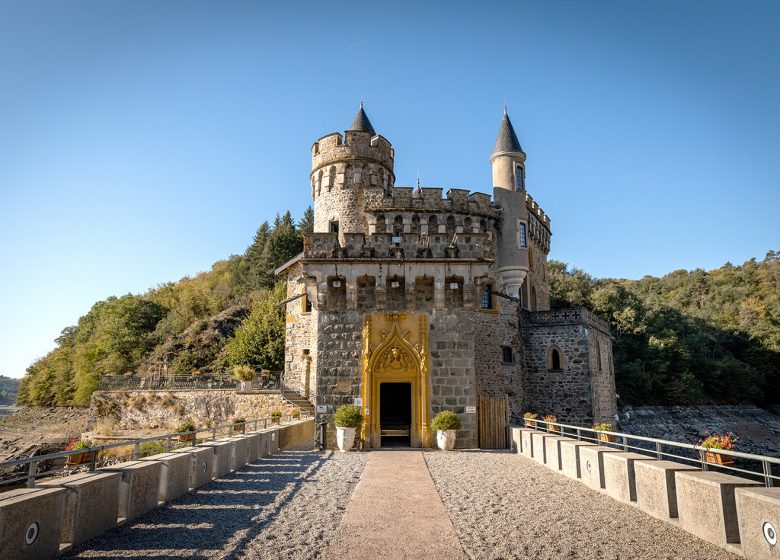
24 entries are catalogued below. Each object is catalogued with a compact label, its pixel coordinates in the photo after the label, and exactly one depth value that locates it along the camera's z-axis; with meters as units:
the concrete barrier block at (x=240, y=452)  10.81
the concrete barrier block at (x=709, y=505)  5.47
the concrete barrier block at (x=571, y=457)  9.85
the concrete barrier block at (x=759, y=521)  4.71
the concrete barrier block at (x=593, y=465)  8.70
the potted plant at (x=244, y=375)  28.00
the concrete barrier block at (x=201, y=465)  8.67
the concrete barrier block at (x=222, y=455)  9.76
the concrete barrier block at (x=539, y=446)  12.12
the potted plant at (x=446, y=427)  14.36
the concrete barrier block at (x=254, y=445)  11.91
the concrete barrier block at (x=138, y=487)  6.55
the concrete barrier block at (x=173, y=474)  7.62
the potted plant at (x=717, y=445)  9.87
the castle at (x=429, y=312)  15.19
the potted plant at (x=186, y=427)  21.62
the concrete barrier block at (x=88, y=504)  5.46
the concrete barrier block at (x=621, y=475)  7.66
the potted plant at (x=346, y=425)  14.36
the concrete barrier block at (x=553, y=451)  10.98
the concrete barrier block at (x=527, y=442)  13.27
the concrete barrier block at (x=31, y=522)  4.52
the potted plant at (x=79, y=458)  16.24
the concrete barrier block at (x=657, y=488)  6.62
